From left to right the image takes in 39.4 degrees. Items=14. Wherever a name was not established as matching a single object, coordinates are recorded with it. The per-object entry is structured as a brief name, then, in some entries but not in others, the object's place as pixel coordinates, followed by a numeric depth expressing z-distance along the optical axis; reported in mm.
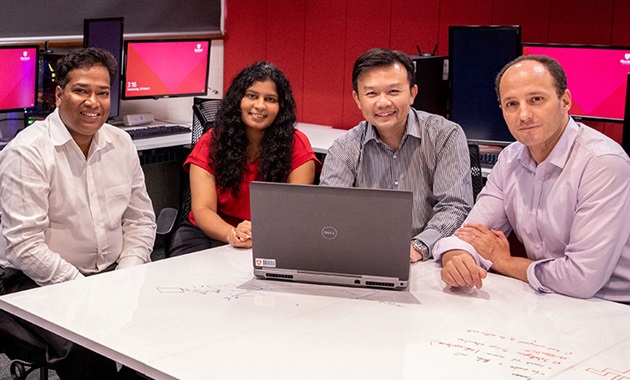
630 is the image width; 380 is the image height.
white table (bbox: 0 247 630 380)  1913
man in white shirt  2766
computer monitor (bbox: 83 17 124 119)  4887
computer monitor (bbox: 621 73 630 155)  3144
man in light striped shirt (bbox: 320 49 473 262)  3053
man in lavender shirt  2422
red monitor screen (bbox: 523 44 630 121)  4379
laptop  2355
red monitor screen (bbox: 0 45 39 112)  4562
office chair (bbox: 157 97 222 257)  3479
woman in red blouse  3373
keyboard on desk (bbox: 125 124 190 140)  5071
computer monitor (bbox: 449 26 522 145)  4547
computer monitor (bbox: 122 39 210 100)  5270
